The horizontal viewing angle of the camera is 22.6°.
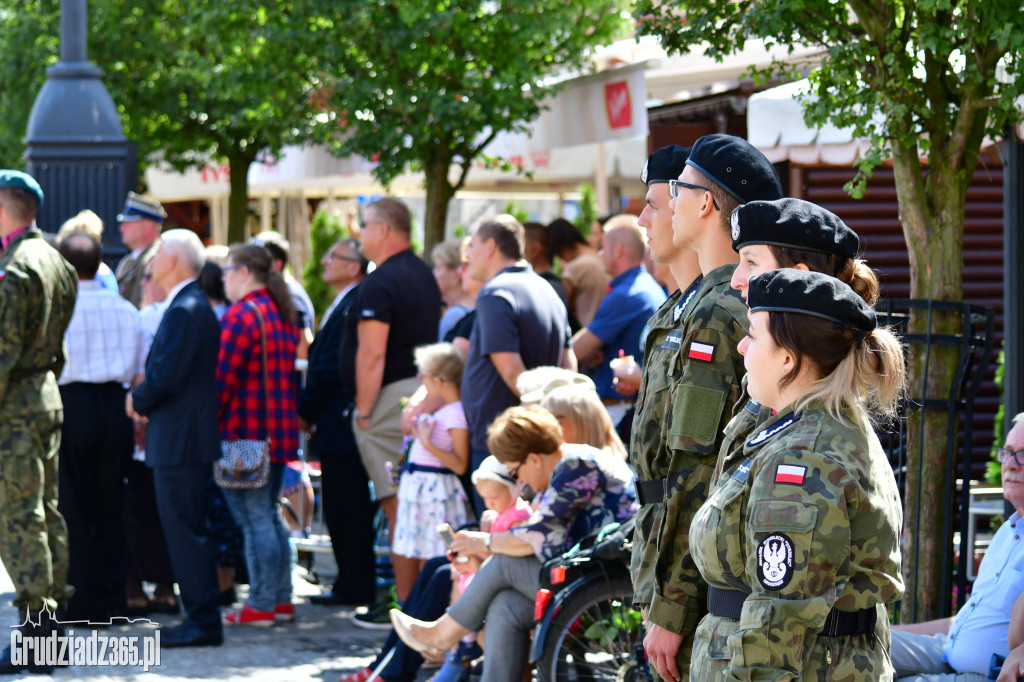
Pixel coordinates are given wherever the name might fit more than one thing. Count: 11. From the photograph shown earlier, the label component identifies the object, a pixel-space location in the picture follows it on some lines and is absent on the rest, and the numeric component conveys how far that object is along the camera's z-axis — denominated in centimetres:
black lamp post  1694
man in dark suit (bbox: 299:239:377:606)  1429
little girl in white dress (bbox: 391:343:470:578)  1250
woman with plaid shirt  1328
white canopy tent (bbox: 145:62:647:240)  1779
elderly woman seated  969
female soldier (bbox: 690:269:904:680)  496
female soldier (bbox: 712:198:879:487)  580
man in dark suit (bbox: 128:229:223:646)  1233
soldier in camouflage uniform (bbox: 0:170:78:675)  1104
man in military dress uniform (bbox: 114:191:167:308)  1616
